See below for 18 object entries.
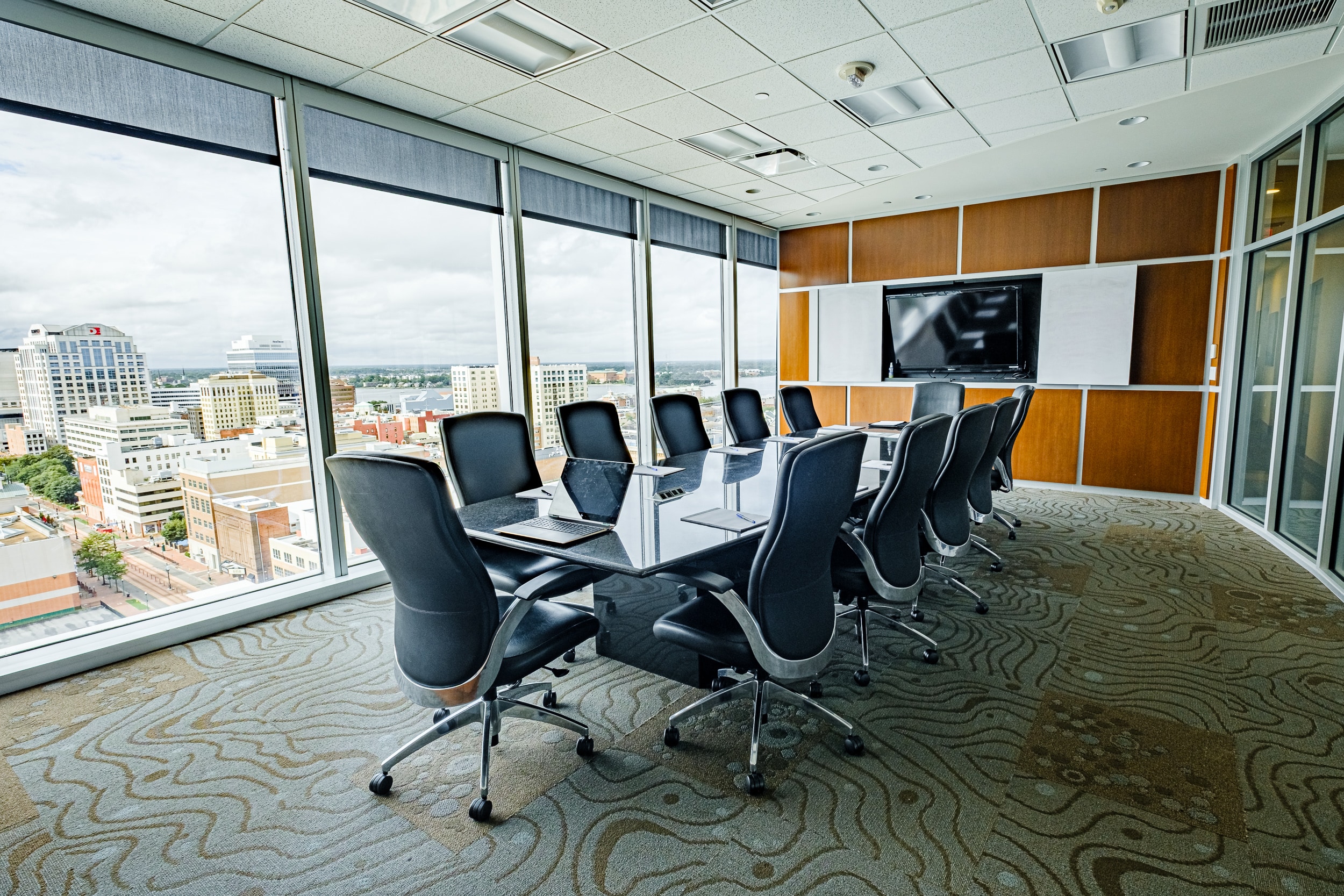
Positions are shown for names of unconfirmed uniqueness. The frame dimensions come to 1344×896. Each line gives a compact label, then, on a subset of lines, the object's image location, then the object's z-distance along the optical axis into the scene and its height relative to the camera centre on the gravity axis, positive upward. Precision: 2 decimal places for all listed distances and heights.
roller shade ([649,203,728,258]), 6.60 +1.41
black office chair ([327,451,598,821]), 1.76 -0.68
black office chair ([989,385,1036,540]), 4.81 -0.74
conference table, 2.09 -0.58
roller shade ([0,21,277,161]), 2.88 +1.35
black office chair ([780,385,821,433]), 5.69 -0.38
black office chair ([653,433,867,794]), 1.97 -0.71
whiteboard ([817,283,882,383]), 7.72 +0.35
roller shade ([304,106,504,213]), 3.90 +1.37
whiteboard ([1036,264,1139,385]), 6.24 +0.31
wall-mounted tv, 6.83 +0.37
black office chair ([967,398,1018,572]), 3.85 -0.67
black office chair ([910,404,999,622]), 3.13 -0.63
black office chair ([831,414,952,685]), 2.56 -0.68
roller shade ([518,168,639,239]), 5.21 +1.40
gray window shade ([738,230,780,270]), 7.84 +1.40
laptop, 2.33 -0.56
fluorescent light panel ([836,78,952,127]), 4.15 +1.69
